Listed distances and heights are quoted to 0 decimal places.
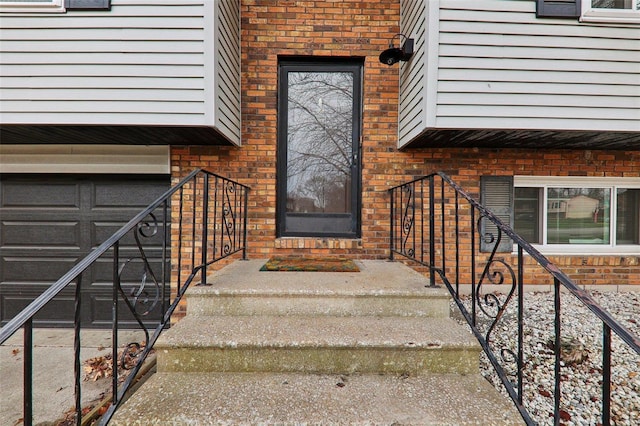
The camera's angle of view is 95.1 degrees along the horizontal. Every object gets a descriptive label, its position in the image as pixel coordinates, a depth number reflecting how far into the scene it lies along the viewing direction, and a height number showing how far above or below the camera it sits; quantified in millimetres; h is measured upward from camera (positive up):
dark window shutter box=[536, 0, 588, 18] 2465 +1714
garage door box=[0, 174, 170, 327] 3234 -221
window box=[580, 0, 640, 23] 2469 +1669
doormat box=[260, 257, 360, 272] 2605 -519
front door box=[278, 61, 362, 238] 3291 +700
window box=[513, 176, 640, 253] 3330 -40
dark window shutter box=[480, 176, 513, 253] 3221 +144
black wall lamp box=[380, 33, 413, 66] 2807 +1537
